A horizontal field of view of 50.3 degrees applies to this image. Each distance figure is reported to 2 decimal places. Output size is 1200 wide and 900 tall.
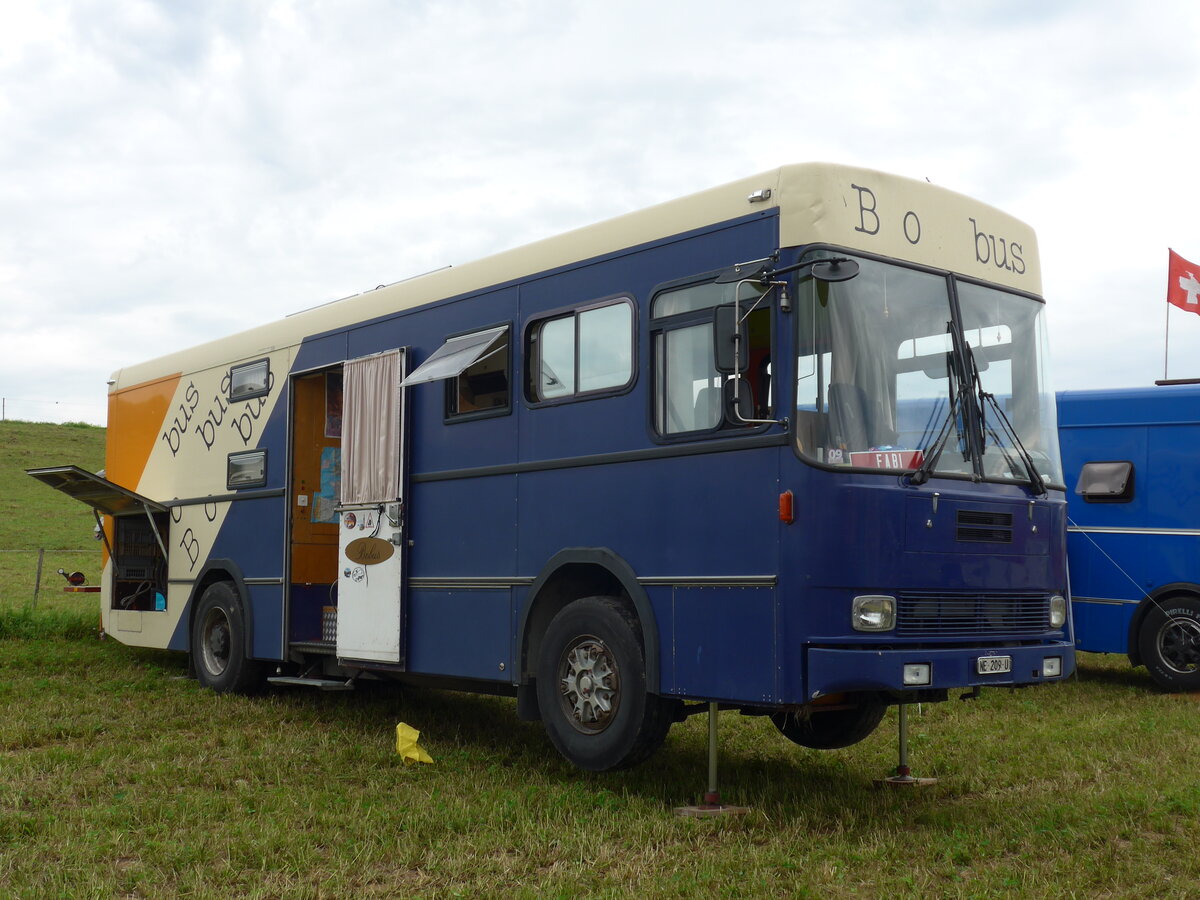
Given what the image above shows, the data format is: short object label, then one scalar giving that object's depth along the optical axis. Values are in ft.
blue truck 38.58
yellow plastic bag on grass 26.73
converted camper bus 20.43
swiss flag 51.04
